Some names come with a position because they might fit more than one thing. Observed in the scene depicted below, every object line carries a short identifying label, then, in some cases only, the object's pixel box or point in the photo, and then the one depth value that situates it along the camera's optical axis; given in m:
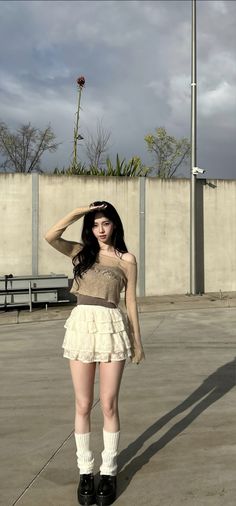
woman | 2.78
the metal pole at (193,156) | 12.27
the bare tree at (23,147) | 19.34
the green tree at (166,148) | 20.80
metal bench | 10.46
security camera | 12.35
